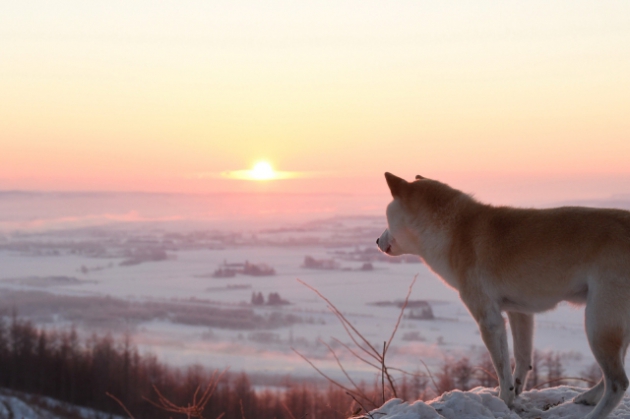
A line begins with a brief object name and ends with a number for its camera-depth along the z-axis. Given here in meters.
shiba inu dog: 4.93
